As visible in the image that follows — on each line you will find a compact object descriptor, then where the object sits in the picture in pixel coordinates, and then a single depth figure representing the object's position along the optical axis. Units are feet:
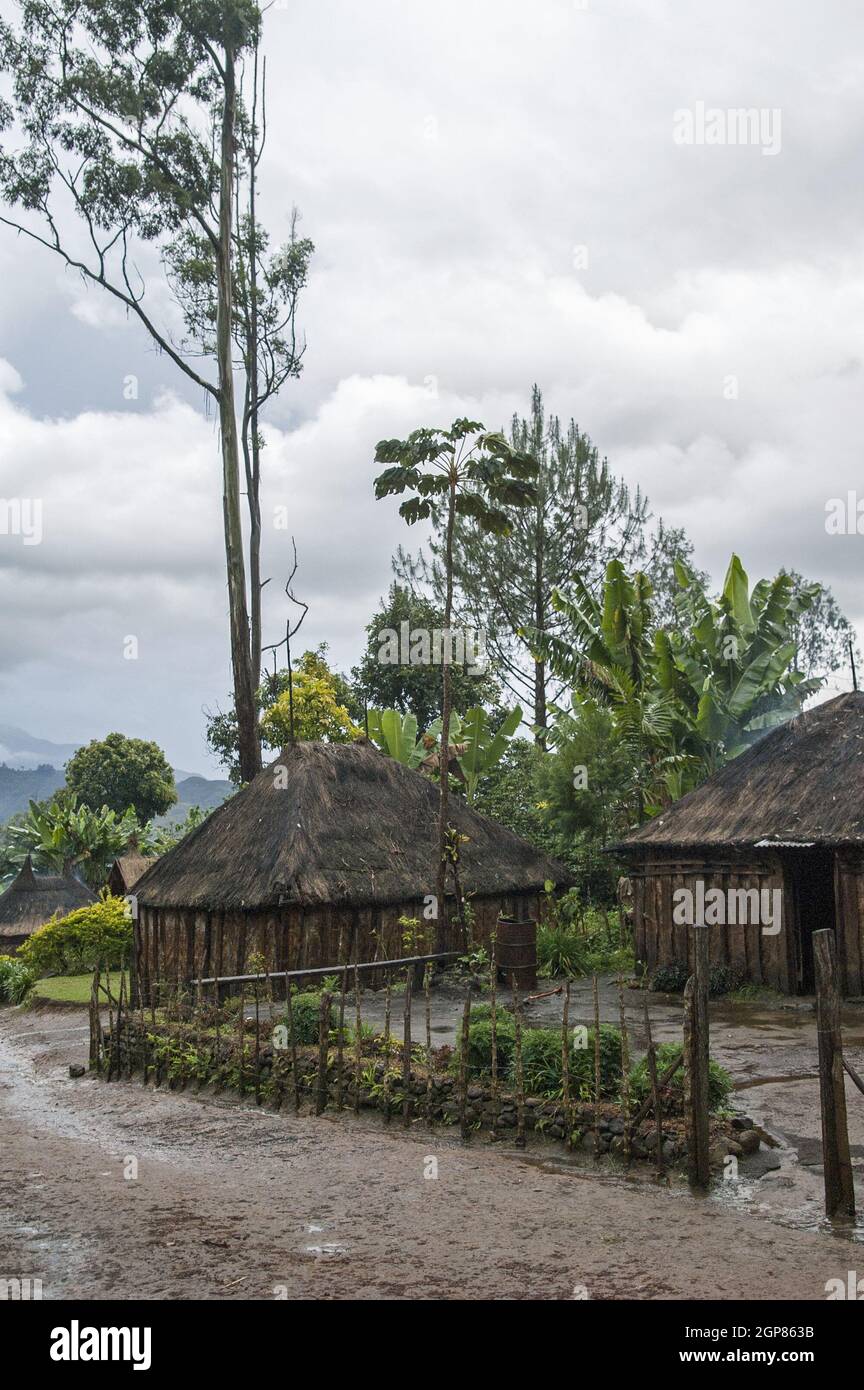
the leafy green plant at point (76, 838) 119.55
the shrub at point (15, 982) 84.38
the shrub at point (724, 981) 56.49
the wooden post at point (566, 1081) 29.96
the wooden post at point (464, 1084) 32.35
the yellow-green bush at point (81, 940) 86.28
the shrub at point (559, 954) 65.98
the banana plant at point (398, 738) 84.84
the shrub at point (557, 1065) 31.89
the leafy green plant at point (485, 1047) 33.63
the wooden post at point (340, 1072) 36.22
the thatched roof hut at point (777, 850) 52.90
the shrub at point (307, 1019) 40.63
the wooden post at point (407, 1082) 33.63
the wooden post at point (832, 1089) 23.59
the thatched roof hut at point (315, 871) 57.82
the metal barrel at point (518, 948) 57.21
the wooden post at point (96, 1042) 49.24
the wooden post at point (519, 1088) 31.12
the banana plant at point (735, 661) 71.41
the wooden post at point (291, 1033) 37.99
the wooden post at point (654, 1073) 27.61
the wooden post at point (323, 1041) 36.47
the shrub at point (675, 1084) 30.27
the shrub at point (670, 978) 59.26
